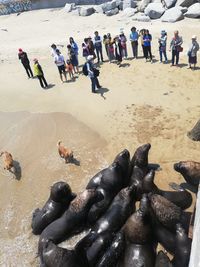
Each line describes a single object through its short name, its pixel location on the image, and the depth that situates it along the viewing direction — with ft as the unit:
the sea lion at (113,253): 14.88
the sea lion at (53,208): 17.81
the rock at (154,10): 52.12
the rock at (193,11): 48.46
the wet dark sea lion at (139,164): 19.38
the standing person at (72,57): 36.04
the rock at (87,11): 63.40
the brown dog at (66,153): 22.71
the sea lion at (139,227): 15.36
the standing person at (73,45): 37.46
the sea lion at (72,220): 16.84
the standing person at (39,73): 33.57
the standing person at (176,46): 33.02
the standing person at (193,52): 31.56
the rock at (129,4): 58.98
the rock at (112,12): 59.86
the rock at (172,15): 49.22
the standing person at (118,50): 36.70
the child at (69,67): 35.36
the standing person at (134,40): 36.99
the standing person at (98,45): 37.90
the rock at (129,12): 56.77
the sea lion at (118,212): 16.58
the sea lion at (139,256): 14.48
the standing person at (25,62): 36.57
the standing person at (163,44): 34.49
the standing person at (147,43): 35.14
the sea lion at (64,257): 14.40
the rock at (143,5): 56.44
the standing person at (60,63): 34.24
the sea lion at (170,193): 17.57
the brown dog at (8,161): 22.66
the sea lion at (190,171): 18.59
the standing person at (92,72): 30.66
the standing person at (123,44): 36.93
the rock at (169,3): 52.58
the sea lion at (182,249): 14.22
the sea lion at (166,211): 15.88
